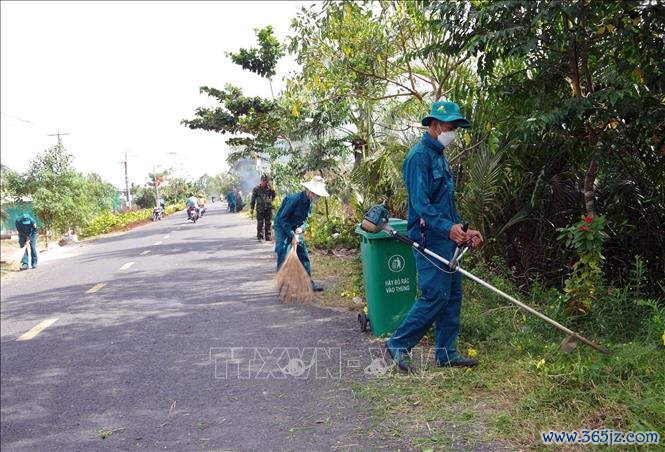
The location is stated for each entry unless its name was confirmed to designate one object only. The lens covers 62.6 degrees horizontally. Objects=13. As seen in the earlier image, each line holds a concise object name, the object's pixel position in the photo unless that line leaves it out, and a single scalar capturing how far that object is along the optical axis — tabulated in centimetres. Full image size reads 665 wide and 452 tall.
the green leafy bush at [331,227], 1160
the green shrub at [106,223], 2872
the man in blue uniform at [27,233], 1425
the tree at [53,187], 2212
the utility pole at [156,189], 6207
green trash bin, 503
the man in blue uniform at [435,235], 411
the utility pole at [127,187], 5337
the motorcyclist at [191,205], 3044
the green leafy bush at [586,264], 445
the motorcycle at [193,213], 3027
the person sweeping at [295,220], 719
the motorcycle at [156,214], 4056
